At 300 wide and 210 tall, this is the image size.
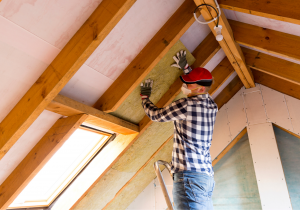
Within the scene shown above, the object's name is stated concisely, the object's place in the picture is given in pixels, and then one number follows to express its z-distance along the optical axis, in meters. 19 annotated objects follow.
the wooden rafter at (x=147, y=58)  1.87
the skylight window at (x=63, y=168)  2.63
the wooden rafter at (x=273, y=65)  2.33
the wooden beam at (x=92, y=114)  1.57
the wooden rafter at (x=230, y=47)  1.73
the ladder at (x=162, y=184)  1.53
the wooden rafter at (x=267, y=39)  1.85
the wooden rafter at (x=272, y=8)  1.31
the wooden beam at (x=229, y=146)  3.49
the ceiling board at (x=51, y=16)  1.14
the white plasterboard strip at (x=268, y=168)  2.97
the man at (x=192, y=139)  1.59
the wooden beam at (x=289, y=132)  3.12
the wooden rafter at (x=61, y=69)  1.30
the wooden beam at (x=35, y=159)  1.75
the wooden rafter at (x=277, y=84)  3.10
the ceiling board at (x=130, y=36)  1.67
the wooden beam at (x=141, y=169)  3.03
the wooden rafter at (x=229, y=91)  3.54
